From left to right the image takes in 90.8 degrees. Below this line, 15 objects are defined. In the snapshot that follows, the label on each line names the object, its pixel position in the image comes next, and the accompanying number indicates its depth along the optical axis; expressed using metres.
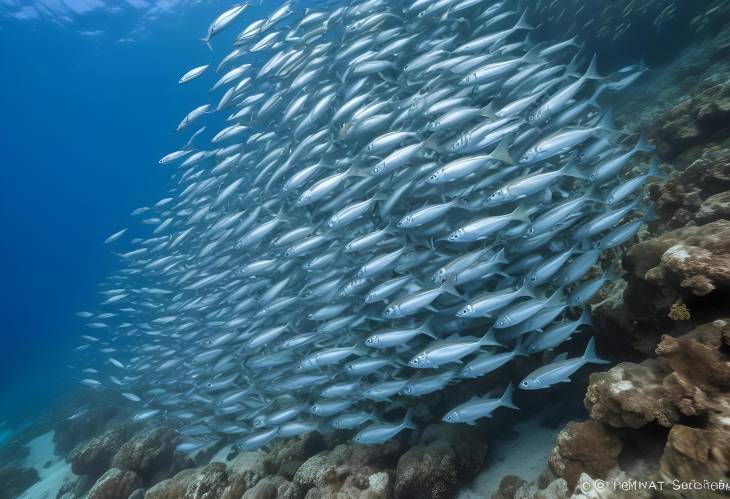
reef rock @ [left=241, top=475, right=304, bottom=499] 5.06
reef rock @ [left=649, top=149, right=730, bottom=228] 4.50
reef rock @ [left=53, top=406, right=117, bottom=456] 15.70
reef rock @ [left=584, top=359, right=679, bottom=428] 2.68
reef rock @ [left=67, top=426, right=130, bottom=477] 10.30
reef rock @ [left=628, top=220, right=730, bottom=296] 2.67
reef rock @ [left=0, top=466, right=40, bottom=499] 13.80
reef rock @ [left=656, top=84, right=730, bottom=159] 6.07
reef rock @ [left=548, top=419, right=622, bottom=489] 3.03
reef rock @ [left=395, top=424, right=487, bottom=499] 4.57
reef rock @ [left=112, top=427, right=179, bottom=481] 8.46
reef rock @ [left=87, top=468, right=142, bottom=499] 7.46
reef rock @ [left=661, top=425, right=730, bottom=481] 2.08
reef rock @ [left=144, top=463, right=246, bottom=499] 5.76
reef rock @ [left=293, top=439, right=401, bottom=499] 4.75
